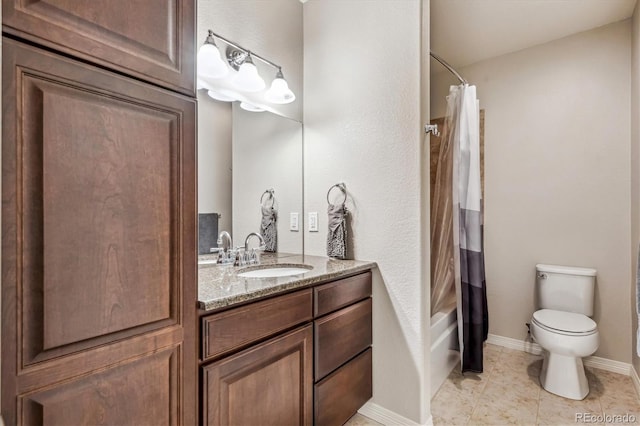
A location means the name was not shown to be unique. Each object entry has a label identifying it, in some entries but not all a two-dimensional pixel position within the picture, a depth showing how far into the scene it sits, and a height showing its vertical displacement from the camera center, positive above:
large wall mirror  1.74 +0.44
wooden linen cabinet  0.68 +0.00
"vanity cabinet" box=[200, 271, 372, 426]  1.06 -0.57
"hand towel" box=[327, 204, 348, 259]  1.92 -0.12
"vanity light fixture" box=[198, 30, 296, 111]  1.65 +0.75
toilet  2.04 -0.73
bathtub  2.13 -0.92
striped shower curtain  2.28 -0.16
